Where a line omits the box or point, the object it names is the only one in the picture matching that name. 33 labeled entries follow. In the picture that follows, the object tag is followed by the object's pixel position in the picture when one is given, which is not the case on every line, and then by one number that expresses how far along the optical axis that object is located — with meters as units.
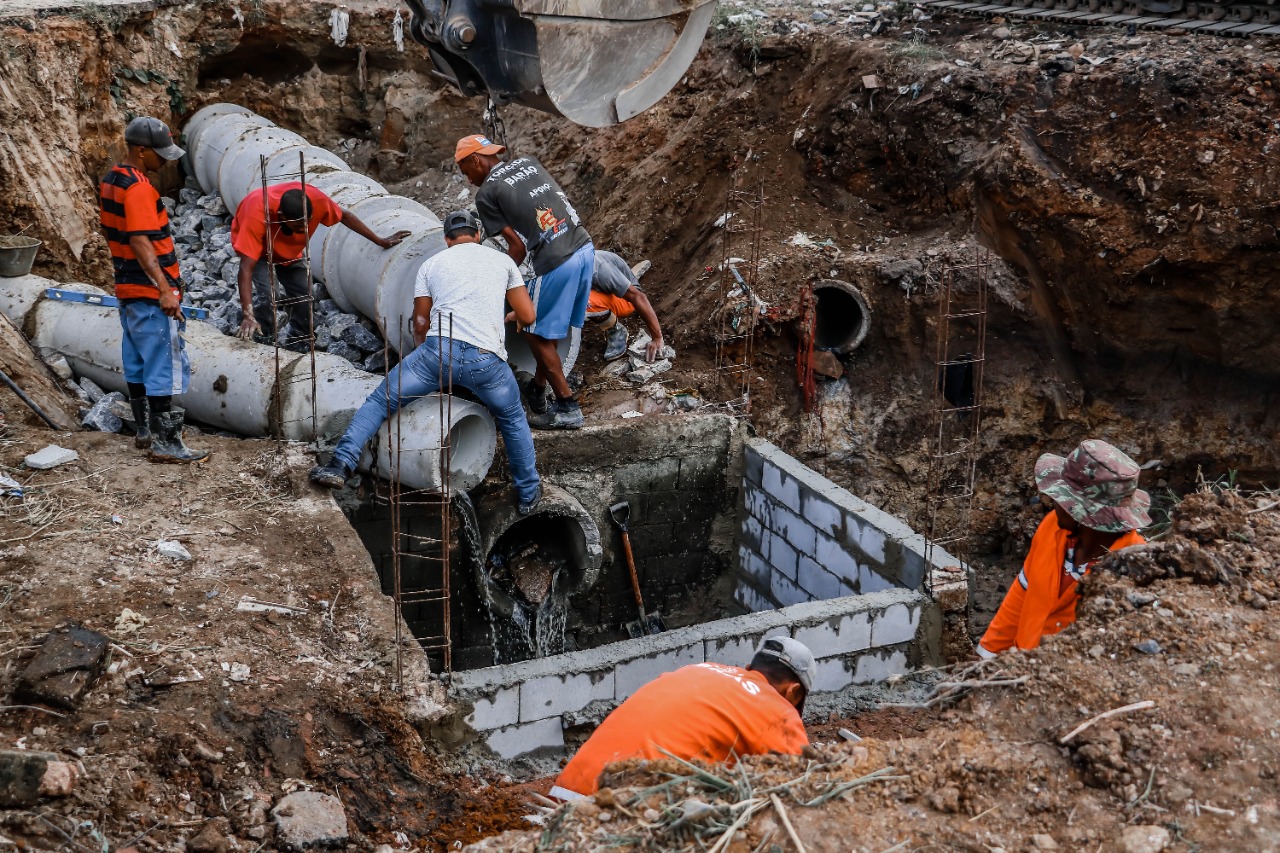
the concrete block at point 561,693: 4.68
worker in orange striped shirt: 5.57
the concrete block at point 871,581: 5.92
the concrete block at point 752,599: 7.15
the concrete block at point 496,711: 4.56
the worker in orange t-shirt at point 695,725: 3.28
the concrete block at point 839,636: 5.24
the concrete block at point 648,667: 4.91
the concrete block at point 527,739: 4.66
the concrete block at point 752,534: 7.09
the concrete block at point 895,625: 5.43
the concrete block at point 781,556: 6.77
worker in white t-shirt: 5.71
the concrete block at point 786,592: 6.76
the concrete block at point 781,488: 6.61
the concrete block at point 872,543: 5.89
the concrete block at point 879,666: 5.48
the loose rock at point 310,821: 3.67
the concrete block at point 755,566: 7.11
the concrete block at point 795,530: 6.51
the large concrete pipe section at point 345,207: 7.33
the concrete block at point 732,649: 5.09
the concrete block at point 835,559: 6.18
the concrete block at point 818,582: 6.36
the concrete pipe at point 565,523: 6.45
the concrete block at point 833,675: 5.35
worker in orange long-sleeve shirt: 3.97
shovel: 7.01
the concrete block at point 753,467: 6.95
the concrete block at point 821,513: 6.21
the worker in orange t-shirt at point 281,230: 6.64
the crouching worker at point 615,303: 7.25
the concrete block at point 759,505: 6.93
